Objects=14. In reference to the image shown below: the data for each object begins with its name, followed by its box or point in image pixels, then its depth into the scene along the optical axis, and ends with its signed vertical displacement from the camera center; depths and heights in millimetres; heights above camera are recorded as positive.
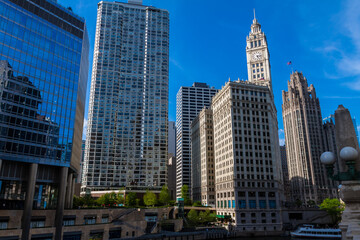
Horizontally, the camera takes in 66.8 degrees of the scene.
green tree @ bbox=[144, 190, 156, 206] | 117169 -1999
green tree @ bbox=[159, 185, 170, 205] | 120712 -1616
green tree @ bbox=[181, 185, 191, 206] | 137000 -892
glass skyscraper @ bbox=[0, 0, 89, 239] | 62469 +22037
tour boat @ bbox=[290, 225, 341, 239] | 82562 -11805
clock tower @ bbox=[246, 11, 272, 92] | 146812 +72559
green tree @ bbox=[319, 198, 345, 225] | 113125 -6190
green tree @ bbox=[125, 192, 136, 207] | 123912 -2511
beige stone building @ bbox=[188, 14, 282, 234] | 107188 +15282
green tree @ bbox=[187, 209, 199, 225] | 100356 -8476
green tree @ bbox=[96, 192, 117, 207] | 109700 -2611
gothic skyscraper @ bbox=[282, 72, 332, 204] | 198300 -2854
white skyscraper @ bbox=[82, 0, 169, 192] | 150500 +53908
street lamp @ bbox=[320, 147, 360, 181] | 19453 +2363
